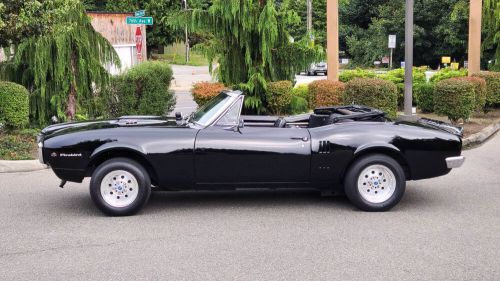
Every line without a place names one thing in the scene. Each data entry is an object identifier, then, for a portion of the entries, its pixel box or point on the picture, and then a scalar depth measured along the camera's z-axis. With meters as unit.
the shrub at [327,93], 15.12
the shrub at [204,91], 13.88
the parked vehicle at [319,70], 50.11
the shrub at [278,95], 14.48
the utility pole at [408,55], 13.14
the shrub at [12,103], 12.09
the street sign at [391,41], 40.34
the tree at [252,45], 14.12
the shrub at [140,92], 13.28
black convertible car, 7.16
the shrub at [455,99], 13.36
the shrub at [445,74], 19.42
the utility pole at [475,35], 18.14
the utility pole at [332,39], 16.30
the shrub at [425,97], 17.00
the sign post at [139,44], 25.72
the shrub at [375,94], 12.91
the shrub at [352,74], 19.06
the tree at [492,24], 19.36
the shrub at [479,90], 15.12
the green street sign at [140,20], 23.31
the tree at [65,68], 13.34
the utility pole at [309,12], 43.25
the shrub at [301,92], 17.38
